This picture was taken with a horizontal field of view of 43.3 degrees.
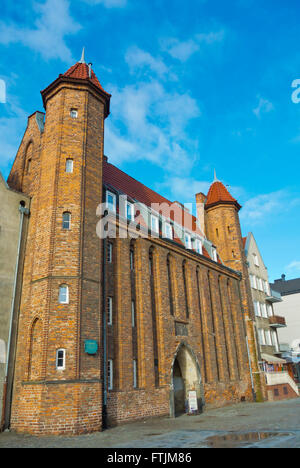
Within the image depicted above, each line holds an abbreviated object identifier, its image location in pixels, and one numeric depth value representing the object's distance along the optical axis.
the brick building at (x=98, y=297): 14.95
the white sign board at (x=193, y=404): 20.58
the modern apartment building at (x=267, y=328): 31.49
